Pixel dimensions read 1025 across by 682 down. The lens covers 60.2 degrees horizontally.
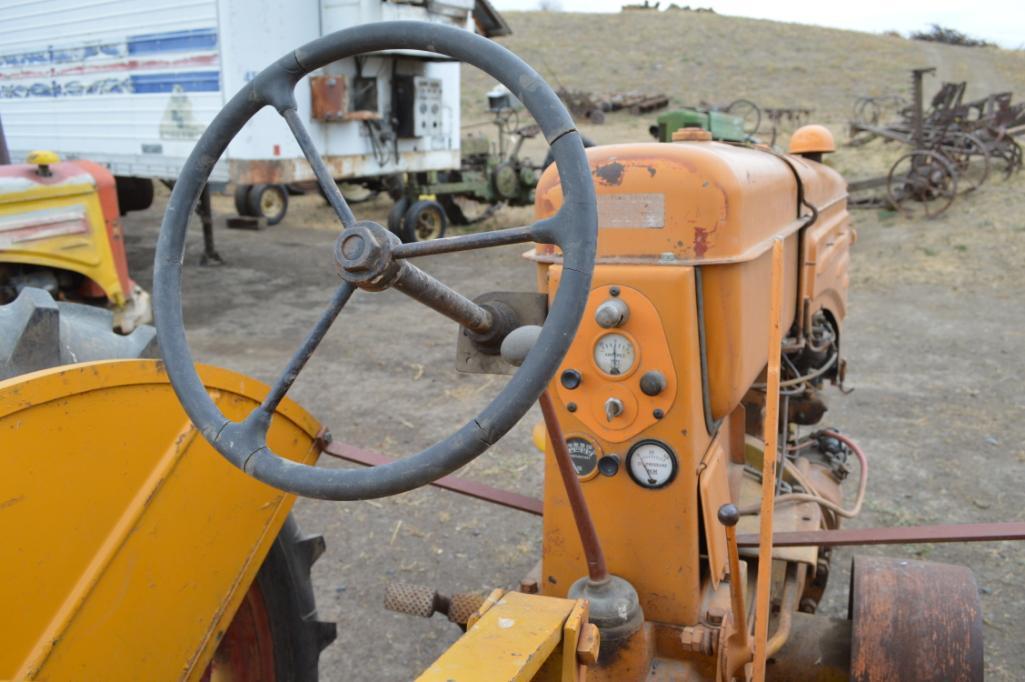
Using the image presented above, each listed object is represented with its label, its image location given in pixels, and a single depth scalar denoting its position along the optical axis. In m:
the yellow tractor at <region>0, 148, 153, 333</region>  4.75
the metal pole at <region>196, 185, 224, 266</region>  9.09
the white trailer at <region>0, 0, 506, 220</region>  7.88
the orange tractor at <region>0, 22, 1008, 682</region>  1.36
